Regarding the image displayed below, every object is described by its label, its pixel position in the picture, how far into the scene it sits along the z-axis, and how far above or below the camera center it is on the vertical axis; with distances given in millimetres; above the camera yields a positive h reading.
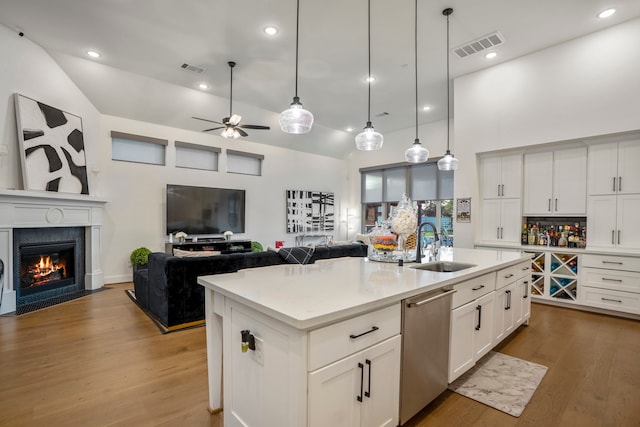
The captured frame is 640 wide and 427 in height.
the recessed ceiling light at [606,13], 3461 +2351
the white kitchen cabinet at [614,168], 3730 +566
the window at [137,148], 5541 +1143
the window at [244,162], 6965 +1101
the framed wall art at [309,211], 7813 -79
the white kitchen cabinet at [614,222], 3734 -136
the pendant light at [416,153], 3574 +685
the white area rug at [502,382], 1997 -1300
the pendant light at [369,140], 2945 +698
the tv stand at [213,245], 5781 -789
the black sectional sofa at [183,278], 3115 -778
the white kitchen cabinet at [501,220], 4680 -169
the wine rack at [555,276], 4133 -945
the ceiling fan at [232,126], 4609 +1308
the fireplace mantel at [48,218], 3619 -181
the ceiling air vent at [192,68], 4598 +2208
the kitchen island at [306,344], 1135 -600
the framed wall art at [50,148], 3885 +828
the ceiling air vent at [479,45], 3939 +2300
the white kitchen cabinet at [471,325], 1983 -843
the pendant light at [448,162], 3917 +632
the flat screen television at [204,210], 5906 -59
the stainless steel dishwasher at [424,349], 1578 -810
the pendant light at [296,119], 2412 +737
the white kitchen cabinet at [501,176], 4691 +561
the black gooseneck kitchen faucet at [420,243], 2463 -294
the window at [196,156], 6277 +1125
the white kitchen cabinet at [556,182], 4184 +422
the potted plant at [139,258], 5211 -912
